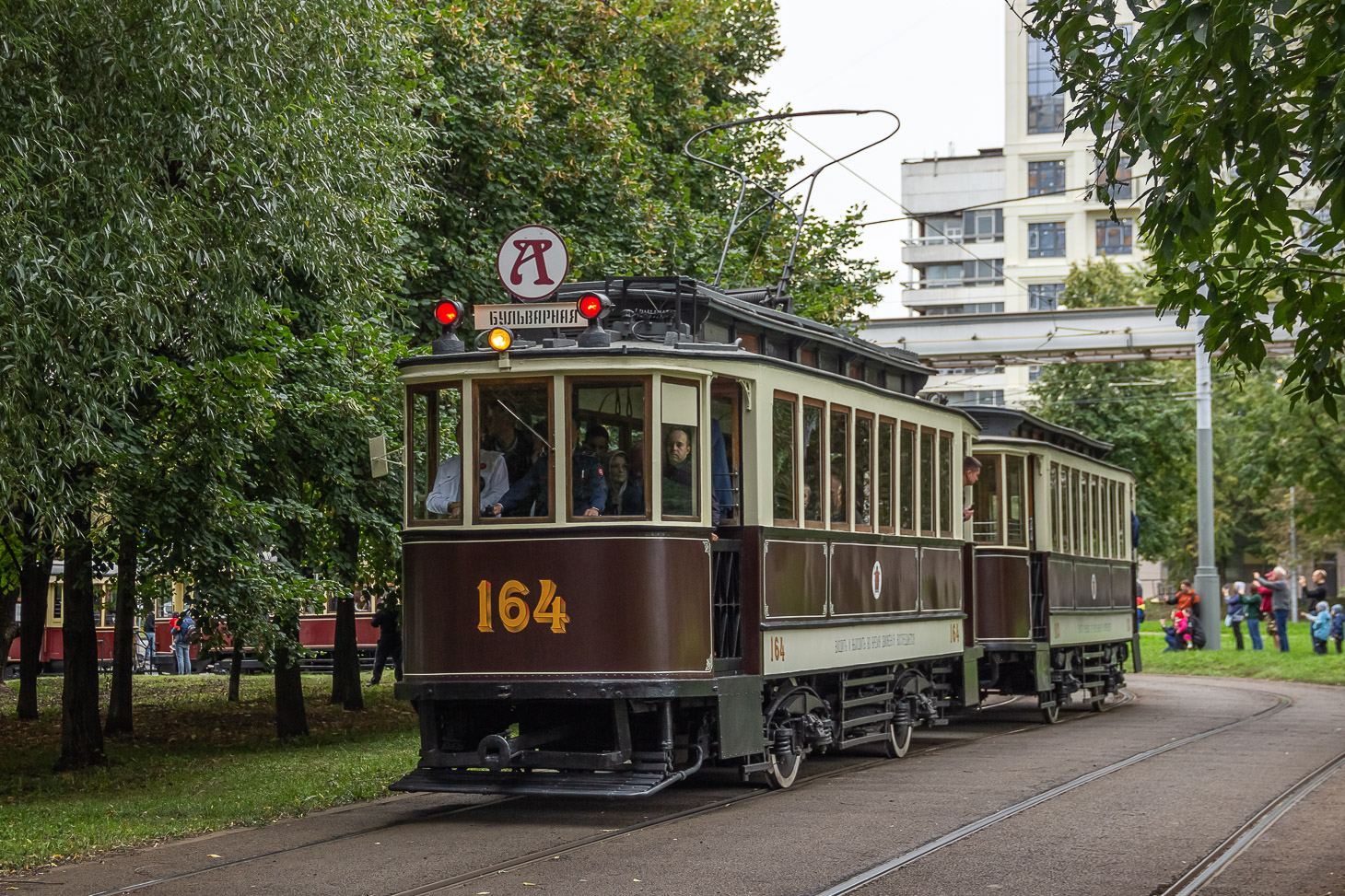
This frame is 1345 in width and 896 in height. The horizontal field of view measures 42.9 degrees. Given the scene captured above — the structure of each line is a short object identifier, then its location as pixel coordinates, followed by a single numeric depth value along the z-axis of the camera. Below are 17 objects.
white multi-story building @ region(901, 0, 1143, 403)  74.75
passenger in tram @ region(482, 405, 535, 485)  10.92
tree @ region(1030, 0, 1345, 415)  6.53
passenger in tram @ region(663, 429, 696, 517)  10.96
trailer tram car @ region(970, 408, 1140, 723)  18.73
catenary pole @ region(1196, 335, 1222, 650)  33.00
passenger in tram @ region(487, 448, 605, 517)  10.80
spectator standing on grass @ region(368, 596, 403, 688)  24.38
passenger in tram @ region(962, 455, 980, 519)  16.49
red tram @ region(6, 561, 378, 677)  36.31
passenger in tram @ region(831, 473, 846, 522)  12.98
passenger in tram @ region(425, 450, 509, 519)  10.93
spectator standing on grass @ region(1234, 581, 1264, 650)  34.91
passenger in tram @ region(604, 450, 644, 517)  10.82
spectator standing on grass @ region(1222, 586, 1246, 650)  34.31
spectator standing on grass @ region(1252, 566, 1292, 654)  33.34
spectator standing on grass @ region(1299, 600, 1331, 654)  32.94
